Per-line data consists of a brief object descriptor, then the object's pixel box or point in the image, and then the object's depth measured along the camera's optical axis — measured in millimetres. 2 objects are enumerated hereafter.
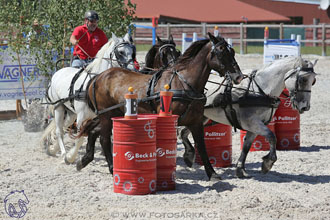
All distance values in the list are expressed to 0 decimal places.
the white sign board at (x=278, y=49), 28187
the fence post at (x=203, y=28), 49214
